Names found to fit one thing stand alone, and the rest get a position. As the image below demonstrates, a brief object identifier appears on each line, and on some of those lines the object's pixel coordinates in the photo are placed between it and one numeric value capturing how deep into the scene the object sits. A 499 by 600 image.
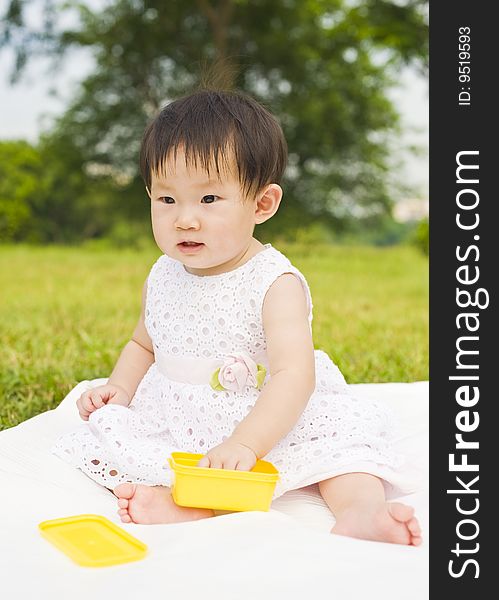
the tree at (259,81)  8.78
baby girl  1.28
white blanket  0.94
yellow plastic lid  1.03
